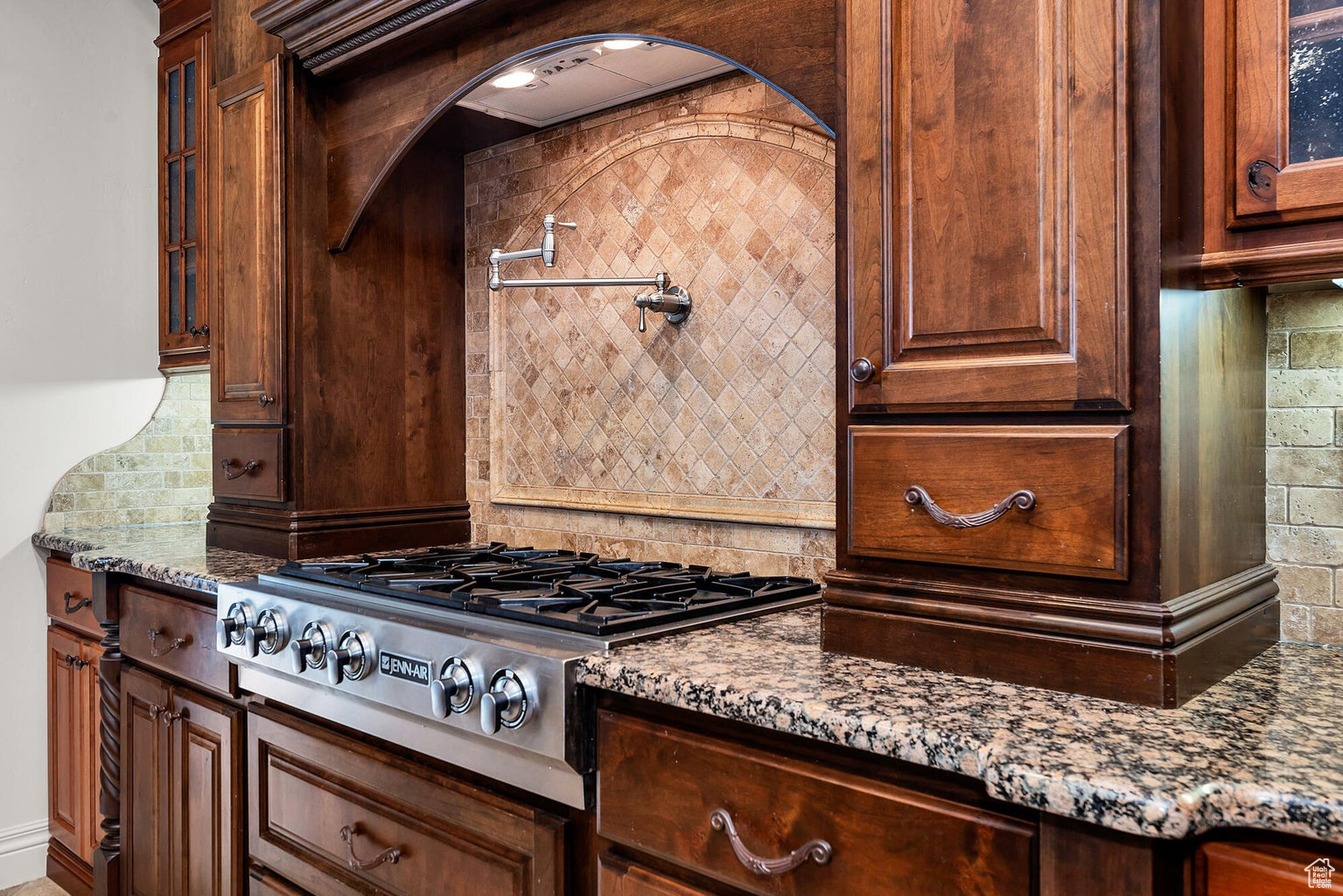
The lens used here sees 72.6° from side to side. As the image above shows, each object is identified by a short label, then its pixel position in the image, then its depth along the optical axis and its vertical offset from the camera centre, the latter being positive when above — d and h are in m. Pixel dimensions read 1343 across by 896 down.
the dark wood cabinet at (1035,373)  1.01 +0.08
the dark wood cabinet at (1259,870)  0.78 -0.38
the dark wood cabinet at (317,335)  2.32 +0.30
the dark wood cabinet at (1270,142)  1.01 +0.34
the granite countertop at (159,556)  2.09 -0.28
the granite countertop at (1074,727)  0.79 -0.30
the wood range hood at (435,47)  1.49 +0.83
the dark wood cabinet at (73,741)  2.71 -0.90
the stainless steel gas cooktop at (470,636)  1.32 -0.32
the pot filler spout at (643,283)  1.98 +0.37
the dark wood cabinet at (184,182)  2.94 +0.89
